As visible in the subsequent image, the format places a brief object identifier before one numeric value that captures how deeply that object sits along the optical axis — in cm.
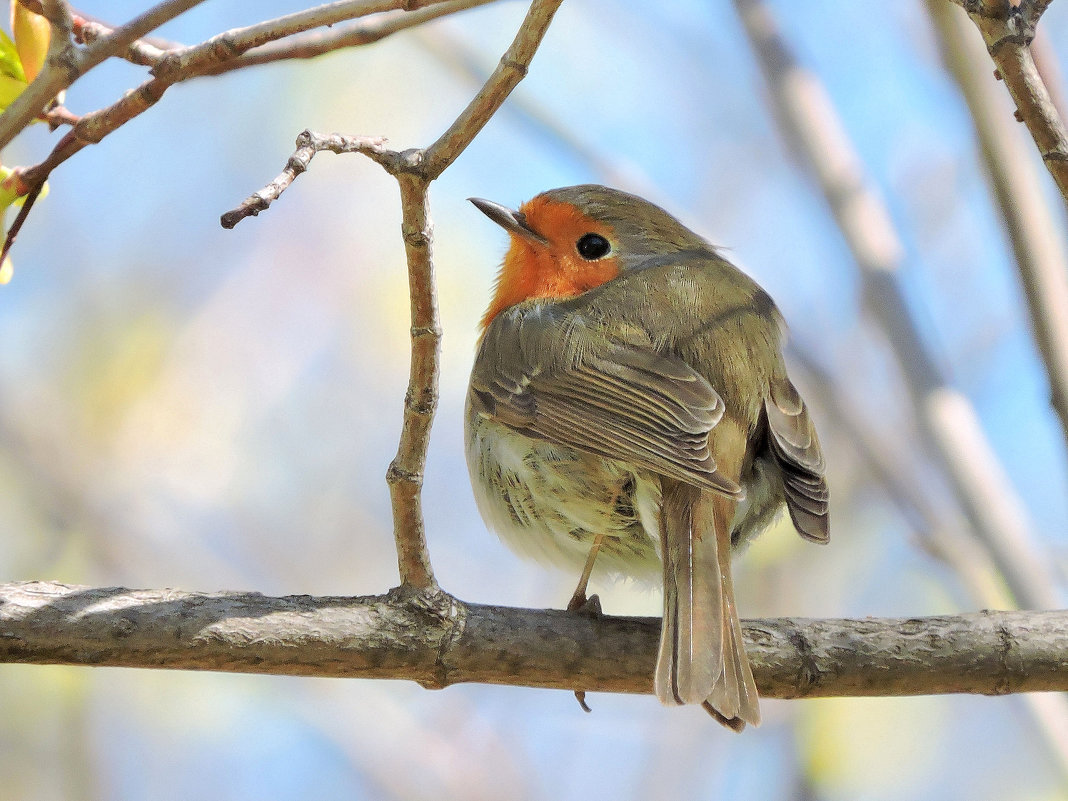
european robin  532
